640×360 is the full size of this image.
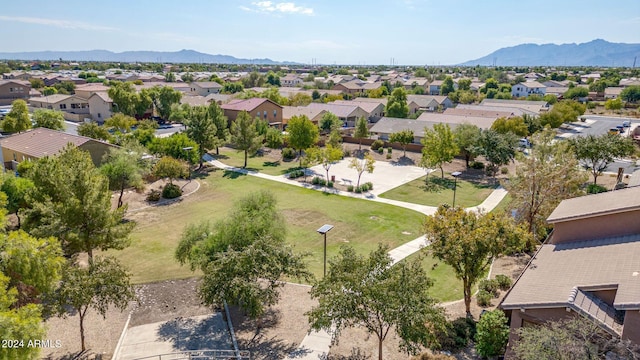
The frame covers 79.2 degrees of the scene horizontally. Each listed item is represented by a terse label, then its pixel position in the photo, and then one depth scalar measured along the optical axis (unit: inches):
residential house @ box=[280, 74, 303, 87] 6604.3
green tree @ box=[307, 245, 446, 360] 581.6
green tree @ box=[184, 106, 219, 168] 2031.3
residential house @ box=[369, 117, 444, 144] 2566.4
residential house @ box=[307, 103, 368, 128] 3134.8
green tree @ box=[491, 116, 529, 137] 2332.7
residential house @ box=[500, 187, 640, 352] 562.6
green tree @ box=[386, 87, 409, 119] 3211.1
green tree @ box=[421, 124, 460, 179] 1879.9
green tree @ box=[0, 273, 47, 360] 445.1
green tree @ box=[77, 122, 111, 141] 2026.3
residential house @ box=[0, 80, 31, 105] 3892.7
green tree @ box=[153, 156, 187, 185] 1600.6
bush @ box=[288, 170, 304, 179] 1942.5
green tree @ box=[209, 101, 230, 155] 2305.6
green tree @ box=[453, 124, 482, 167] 2026.3
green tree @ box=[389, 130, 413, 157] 2319.1
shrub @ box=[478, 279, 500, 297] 917.8
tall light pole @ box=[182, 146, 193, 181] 1711.1
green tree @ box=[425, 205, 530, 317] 742.5
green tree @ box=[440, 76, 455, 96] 5191.9
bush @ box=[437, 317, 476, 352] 719.1
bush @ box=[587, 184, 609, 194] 1492.9
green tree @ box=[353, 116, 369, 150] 2566.4
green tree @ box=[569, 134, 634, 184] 1571.1
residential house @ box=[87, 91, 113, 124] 3179.1
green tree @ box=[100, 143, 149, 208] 1398.9
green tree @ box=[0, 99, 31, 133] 2263.8
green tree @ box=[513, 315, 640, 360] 479.2
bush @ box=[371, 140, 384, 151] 2524.6
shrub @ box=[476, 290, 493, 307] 856.9
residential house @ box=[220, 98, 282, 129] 2883.9
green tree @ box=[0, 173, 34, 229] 1114.1
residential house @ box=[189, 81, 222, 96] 4758.9
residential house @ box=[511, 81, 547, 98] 5022.9
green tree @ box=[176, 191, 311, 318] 711.7
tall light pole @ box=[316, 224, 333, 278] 879.4
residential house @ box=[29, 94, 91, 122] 3203.7
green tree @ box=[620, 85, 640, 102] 4525.1
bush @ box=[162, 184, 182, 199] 1608.0
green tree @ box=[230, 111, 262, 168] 2085.4
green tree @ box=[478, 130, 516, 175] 1889.9
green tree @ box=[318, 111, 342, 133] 2765.7
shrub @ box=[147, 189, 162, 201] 1569.9
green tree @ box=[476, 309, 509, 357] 671.1
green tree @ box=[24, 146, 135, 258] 880.9
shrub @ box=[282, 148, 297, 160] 2316.7
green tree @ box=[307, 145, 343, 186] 1862.7
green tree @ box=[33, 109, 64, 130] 2267.5
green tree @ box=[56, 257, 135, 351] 649.0
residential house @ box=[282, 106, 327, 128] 3009.4
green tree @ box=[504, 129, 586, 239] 1130.7
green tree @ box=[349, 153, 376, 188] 1785.2
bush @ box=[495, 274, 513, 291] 938.1
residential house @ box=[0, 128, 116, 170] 1638.8
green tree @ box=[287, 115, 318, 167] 2182.6
